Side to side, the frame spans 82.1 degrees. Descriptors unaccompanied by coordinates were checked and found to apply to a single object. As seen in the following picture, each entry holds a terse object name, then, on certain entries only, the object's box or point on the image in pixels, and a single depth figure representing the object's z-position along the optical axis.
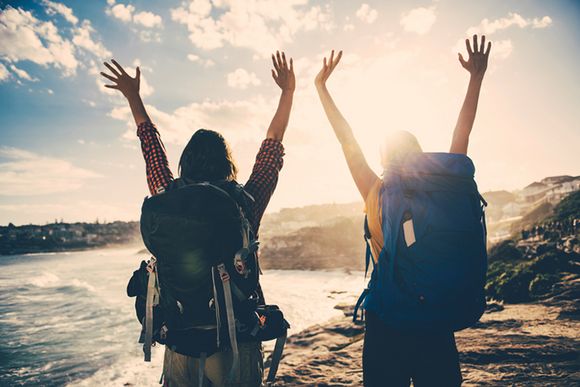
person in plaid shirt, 1.67
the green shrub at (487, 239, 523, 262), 17.72
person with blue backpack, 1.66
